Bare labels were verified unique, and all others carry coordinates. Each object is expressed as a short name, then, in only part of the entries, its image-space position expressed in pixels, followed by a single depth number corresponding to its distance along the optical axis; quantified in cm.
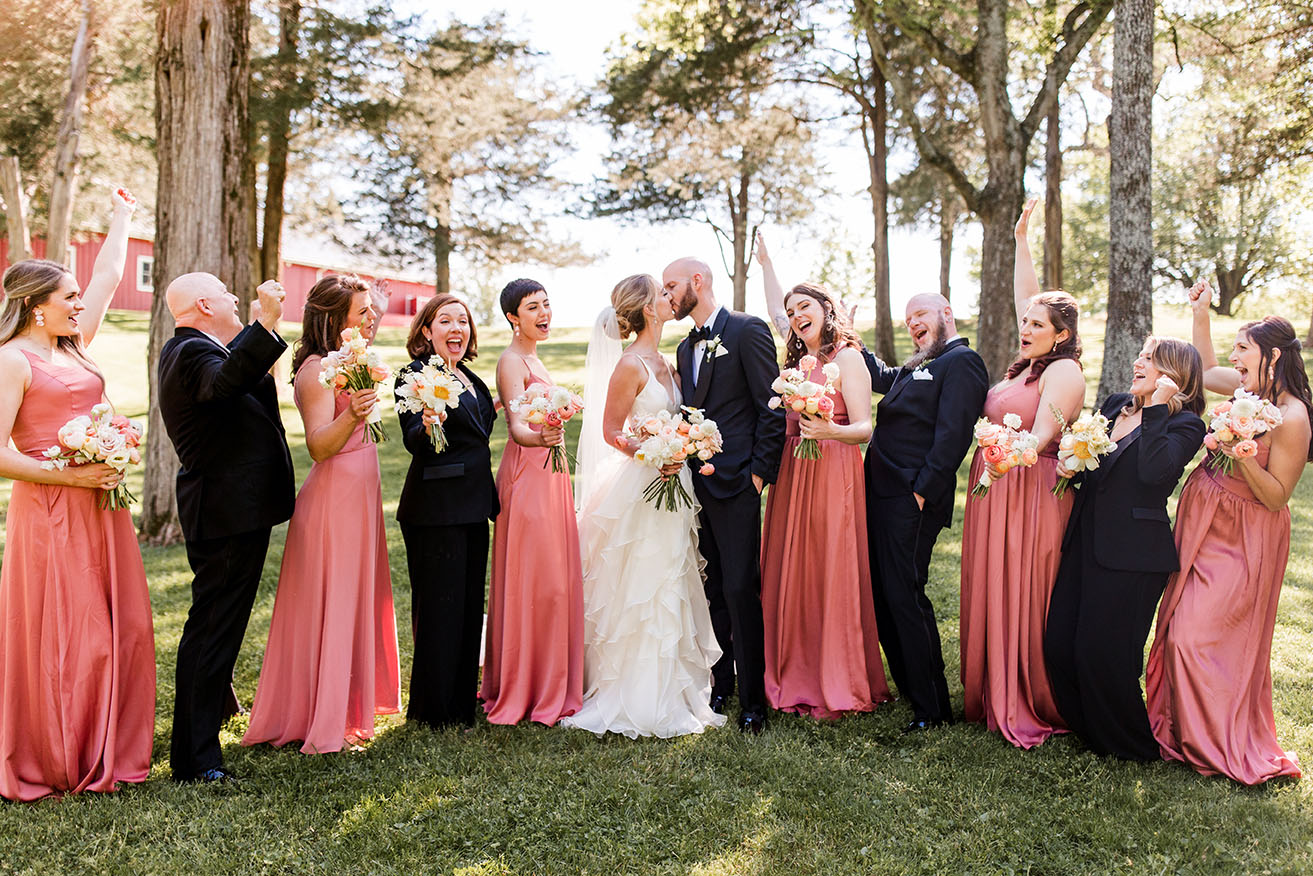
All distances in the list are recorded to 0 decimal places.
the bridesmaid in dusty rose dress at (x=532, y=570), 571
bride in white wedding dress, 556
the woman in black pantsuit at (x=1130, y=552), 487
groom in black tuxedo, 552
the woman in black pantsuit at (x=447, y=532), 540
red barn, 3738
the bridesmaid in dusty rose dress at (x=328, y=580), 511
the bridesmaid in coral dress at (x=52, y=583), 454
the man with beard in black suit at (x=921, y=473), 547
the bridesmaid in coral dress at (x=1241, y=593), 480
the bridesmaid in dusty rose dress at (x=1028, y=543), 528
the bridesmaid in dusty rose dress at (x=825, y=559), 575
